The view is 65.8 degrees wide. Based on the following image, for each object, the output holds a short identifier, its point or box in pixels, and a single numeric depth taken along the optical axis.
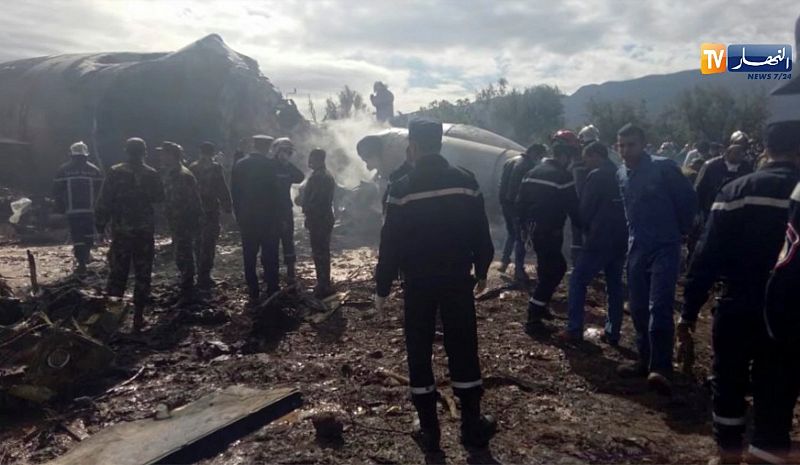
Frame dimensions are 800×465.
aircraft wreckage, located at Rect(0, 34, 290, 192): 18.14
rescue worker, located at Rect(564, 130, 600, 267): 7.29
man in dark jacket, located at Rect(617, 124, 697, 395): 4.64
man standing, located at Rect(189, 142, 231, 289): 8.32
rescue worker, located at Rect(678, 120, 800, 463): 3.03
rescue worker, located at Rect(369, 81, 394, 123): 20.30
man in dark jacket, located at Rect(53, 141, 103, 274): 9.37
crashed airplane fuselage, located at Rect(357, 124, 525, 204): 14.23
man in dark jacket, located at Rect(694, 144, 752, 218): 7.82
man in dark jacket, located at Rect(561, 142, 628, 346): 5.59
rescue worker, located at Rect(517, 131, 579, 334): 6.02
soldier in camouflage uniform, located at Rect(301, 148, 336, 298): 7.80
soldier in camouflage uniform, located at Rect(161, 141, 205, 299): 7.45
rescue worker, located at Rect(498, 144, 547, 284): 7.97
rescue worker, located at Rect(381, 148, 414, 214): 6.68
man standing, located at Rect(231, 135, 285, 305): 7.31
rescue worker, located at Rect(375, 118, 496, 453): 3.73
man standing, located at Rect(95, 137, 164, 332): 6.46
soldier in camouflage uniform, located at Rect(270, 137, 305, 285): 7.91
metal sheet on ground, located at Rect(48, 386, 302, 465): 3.72
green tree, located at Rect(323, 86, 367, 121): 23.88
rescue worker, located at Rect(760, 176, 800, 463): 2.67
